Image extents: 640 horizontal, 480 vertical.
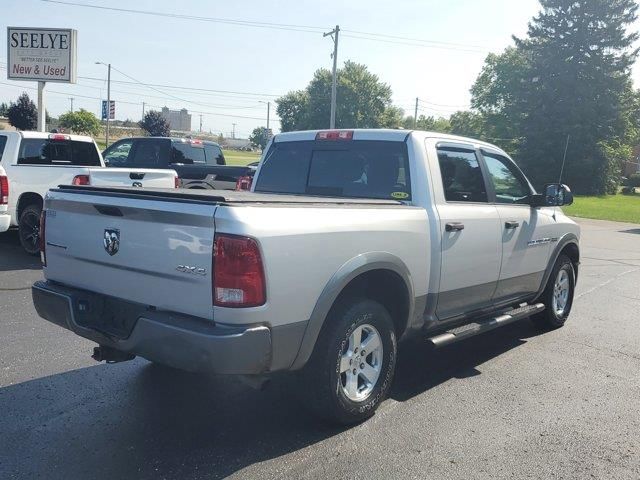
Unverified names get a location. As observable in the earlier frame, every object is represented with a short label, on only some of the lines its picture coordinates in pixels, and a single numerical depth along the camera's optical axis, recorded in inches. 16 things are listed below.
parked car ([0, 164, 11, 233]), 348.2
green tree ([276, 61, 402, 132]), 3125.0
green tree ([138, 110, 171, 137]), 2198.6
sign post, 706.8
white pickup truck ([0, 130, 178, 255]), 368.8
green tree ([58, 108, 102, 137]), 2177.7
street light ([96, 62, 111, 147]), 2078.0
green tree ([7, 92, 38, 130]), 1841.8
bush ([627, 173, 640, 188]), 2441.2
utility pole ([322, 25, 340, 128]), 1593.3
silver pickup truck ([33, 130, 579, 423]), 127.6
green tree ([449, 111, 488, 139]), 2603.8
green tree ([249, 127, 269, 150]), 4124.5
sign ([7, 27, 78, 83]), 707.4
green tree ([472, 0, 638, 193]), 1763.0
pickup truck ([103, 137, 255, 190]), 539.5
